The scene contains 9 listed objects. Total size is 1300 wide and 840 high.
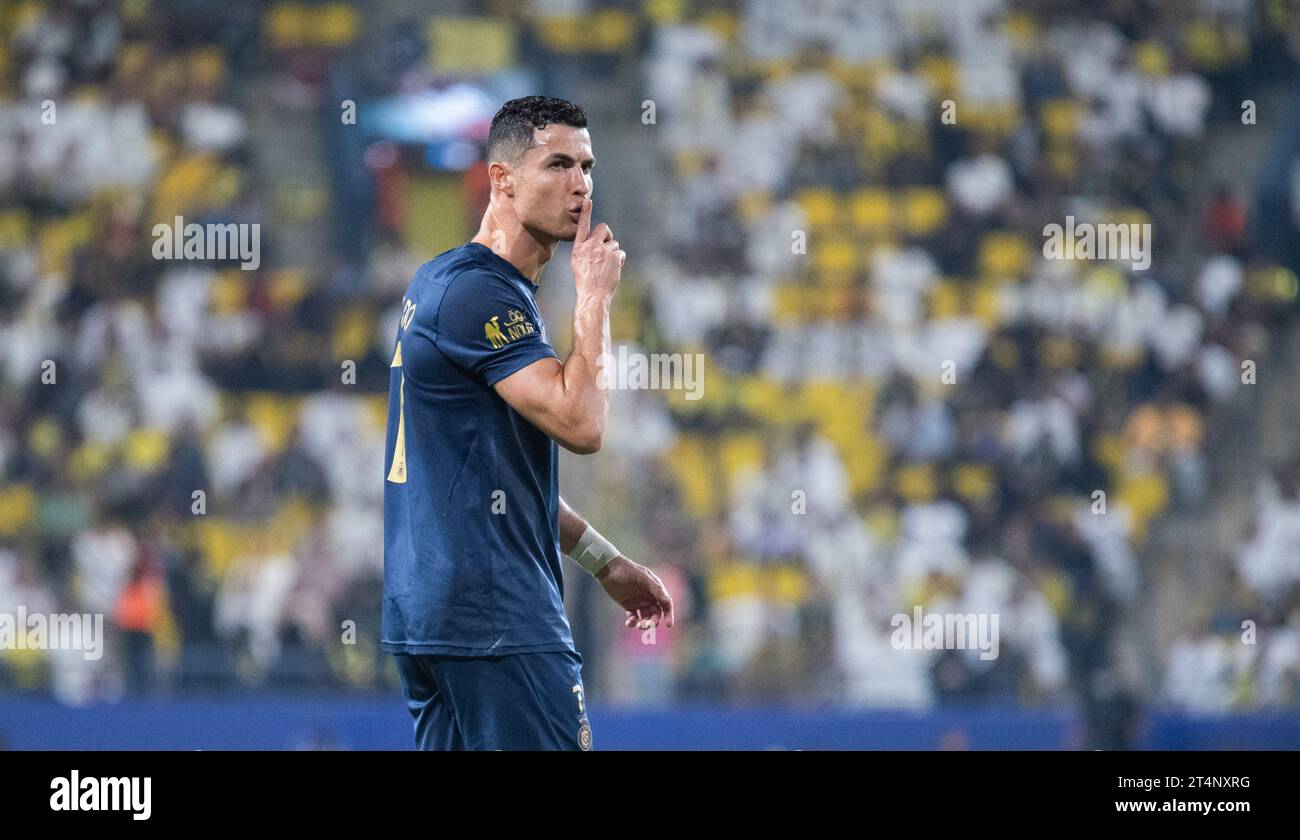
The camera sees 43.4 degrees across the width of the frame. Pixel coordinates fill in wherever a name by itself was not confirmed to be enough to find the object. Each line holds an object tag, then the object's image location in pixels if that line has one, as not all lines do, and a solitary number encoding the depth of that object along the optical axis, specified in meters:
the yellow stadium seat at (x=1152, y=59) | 11.36
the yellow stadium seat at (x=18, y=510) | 9.95
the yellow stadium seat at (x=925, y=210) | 11.03
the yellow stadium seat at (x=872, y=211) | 11.01
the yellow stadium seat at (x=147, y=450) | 9.98
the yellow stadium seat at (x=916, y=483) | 10.02
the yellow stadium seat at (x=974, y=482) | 10.05
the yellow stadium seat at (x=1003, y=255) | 10.80
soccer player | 3.67
